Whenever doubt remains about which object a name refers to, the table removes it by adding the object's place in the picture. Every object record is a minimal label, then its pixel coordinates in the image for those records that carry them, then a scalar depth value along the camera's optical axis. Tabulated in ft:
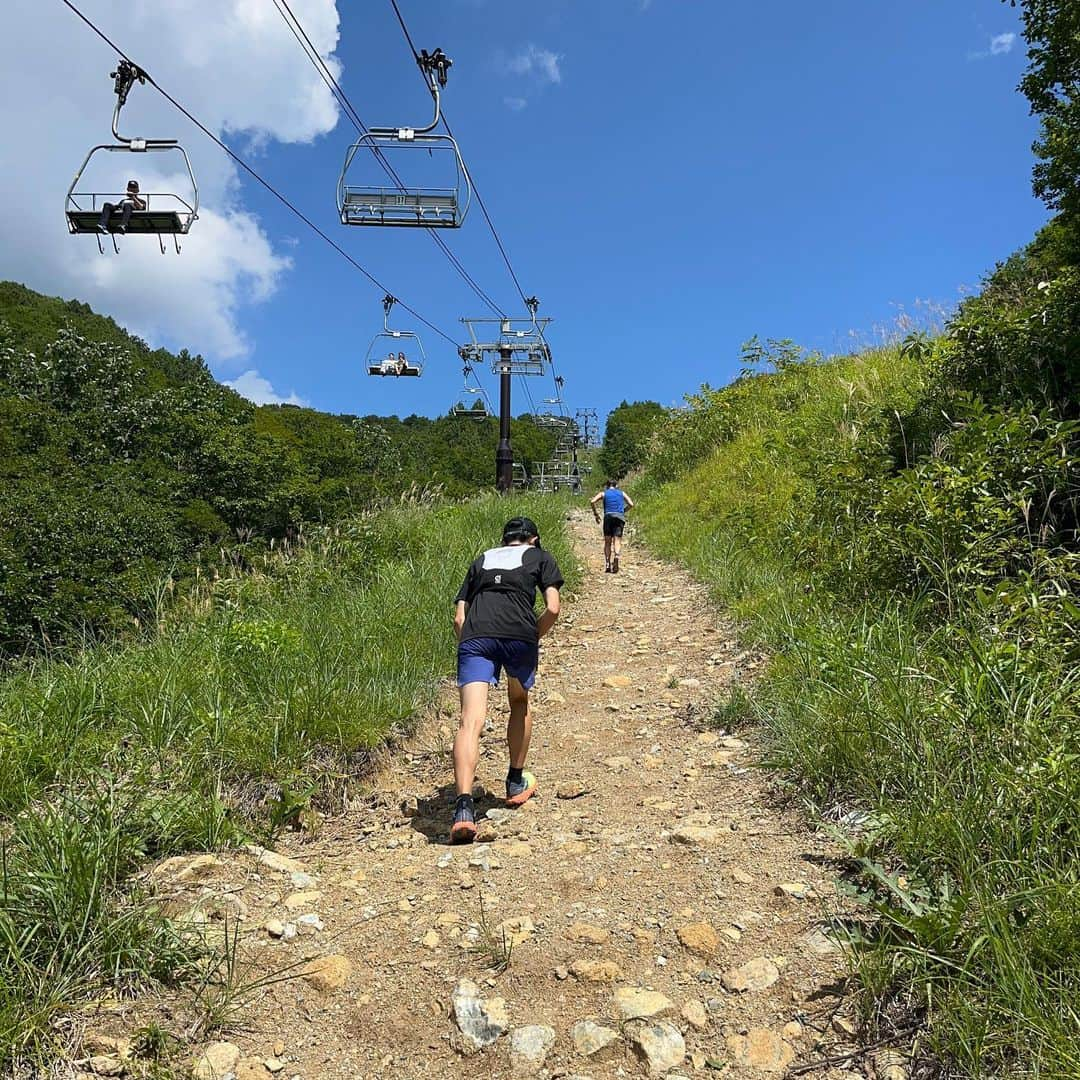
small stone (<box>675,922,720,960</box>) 7.93
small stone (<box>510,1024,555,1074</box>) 6.88
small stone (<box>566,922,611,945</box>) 8.30
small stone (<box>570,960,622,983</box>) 7.72
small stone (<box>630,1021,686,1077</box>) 6.66
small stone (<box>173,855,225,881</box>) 9.36
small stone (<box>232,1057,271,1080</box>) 6.76
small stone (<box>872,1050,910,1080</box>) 6.04
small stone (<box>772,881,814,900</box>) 8.54
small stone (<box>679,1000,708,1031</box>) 7.02
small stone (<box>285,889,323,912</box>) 9.53
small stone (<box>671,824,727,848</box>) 10.17
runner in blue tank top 36.06
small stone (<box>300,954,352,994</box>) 7.96
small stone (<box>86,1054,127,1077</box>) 6.45
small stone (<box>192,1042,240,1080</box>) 6.69
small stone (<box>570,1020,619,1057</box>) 6.87
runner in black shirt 12.30
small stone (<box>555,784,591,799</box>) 12.80
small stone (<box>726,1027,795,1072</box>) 6.49
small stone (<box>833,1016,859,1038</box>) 6.54
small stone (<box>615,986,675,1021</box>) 7.18
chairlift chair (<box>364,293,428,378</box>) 68.23
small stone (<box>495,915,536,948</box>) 8.50
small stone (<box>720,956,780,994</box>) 7.36
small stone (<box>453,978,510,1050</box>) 7.20
